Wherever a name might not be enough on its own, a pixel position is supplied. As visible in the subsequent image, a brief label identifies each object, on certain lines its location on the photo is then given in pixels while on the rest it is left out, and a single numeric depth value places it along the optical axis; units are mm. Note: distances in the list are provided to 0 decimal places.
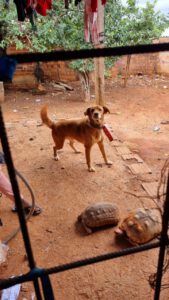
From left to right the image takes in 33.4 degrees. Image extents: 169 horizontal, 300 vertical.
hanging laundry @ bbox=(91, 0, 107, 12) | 4980
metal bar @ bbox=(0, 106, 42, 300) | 740
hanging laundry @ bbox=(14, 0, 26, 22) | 4113
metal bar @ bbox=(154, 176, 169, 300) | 913
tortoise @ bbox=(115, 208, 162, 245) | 2953
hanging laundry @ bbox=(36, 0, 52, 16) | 4652
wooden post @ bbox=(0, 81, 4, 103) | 8912
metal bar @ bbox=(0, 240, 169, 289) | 872
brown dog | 4398
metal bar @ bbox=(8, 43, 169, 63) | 679
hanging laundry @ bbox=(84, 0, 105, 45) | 5102
